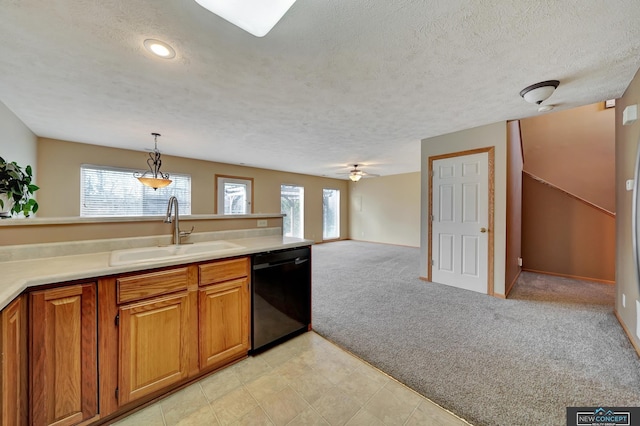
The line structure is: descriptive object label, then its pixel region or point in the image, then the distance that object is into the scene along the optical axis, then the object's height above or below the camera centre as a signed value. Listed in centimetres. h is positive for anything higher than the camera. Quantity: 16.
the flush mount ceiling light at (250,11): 100 +90
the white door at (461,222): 319 -13
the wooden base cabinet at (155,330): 132 -71
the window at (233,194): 557 +45
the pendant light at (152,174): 316 +76
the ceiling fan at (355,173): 580 +102
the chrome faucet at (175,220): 187 -6
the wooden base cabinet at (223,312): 160 -72
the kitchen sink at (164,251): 156 -29
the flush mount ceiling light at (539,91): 205 +110
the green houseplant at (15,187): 190 +22
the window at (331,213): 815 -2
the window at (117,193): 402 +36
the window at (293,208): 698 +14
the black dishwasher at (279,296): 185 -71
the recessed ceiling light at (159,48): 157 +115
